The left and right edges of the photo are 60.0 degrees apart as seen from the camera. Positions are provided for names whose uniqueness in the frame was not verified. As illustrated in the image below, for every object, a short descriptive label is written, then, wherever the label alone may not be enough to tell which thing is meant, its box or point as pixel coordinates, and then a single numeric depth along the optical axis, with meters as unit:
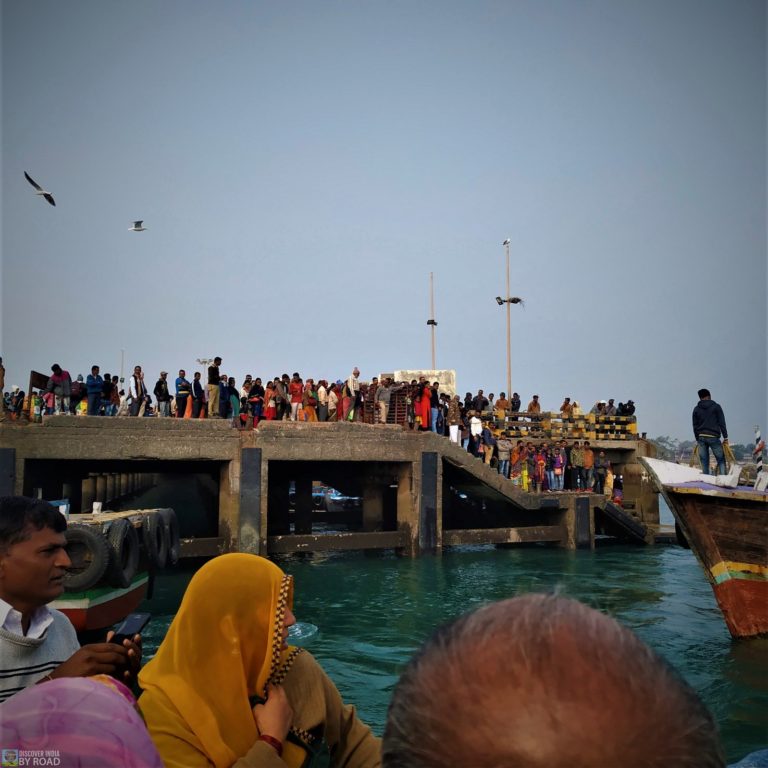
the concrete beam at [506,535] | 18.06
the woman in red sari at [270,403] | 17.67
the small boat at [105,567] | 8.80
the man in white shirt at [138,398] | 17.19
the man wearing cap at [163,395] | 17.03
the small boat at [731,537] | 9.87
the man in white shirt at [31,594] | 2.49
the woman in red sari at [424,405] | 18.45
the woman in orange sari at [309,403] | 18.83
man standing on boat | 11.70
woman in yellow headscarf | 2.12
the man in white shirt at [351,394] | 19.17
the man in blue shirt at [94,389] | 15.96
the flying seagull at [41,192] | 14.11
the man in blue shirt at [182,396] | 16.66
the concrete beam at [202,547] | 14.89
